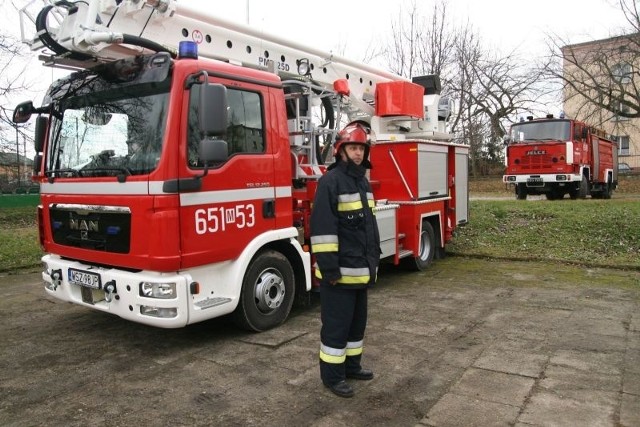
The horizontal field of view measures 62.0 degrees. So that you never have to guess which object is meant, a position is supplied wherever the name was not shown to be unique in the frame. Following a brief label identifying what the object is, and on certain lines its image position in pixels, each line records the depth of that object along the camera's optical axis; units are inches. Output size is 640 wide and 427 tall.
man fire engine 172.1
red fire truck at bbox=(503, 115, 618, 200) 653.3
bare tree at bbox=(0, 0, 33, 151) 497.7
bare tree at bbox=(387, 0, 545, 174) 932.0
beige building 903.1
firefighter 147.9
